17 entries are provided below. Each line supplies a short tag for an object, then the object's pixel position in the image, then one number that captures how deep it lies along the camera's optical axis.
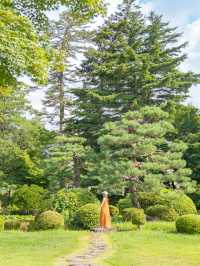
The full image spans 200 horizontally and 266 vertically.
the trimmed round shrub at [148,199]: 18.55
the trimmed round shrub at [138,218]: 15.05
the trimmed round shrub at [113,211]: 18.70
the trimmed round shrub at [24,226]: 16.99
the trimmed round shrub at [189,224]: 13.83
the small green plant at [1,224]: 16.65
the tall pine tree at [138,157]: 18.14
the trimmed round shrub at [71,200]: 18.50
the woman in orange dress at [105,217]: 15.09
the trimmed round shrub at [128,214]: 16.06
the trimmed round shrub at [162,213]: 17.09
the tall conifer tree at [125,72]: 26.75
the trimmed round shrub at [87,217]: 15.64
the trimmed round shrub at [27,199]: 23.28
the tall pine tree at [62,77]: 31.22
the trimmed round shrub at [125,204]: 19.17
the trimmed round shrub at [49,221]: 15.51
